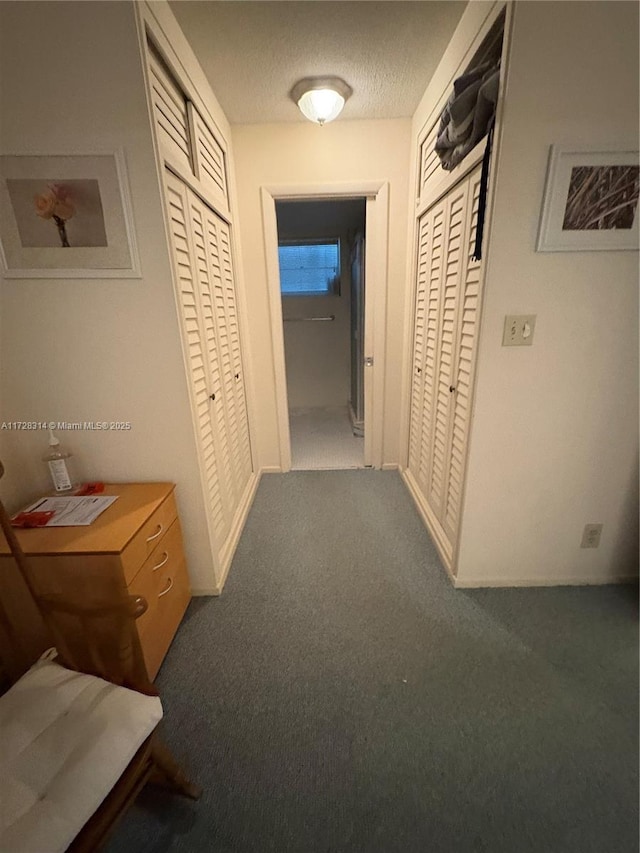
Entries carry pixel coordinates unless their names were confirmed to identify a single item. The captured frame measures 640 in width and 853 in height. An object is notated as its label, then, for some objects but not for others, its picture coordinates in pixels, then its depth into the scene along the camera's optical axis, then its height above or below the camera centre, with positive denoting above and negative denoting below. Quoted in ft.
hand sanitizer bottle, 4.28 -1.64
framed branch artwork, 3.70 +1.19
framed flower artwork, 3.66 +1.17
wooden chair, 2.44 -2.75
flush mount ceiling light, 5.49 +3.51
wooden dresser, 3.41 -2.34
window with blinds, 12.92 +1.98
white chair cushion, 2.03 -2.75
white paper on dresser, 3.82 -2.03
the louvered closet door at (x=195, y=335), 4.33 -0.13
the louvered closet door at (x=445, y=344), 4.80 -0.41
